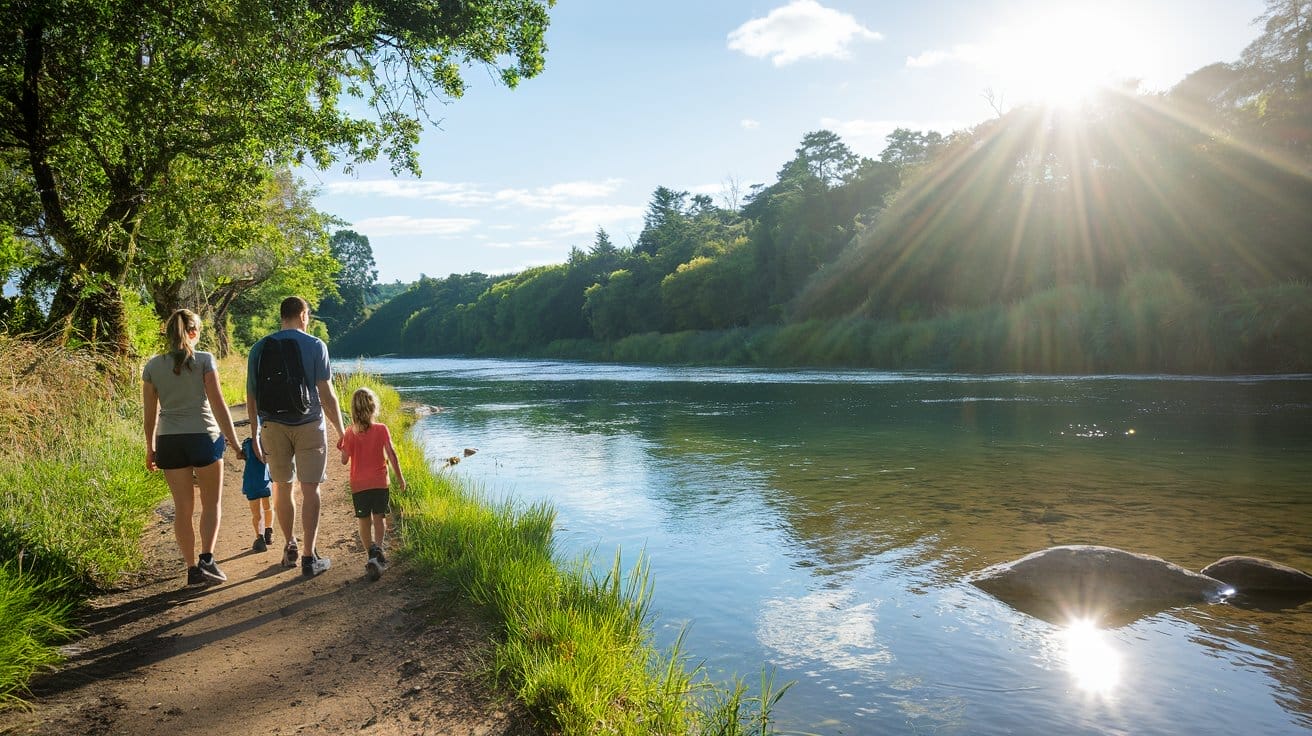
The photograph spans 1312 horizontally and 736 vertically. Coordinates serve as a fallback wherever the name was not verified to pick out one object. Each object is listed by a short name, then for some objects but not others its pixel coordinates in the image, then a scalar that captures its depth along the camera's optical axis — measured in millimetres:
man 6230
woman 6043
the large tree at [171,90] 10727
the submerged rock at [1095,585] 6543
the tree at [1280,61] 36594
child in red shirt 6504
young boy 7281
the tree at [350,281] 138500
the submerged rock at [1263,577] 6621
